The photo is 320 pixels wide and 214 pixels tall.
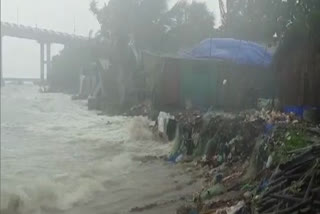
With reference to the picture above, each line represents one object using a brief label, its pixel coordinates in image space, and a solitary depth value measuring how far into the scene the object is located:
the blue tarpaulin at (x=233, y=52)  16.20
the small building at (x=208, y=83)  15.68
